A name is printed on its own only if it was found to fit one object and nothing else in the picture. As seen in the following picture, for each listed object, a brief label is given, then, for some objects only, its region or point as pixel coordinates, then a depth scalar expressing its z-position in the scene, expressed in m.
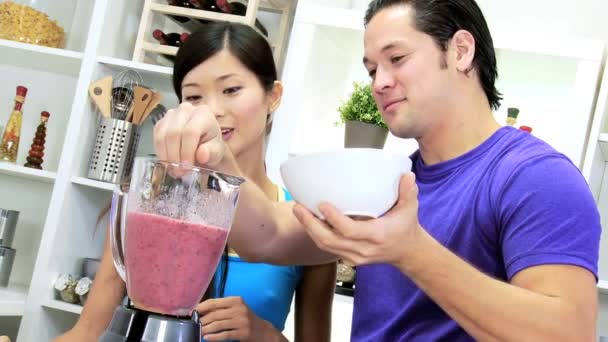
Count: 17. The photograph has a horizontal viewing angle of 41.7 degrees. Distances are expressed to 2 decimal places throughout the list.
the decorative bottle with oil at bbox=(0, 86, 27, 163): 2.58
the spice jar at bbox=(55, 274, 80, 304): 2.46
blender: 0.72
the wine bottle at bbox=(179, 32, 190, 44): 2.57
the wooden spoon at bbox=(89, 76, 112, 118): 2.49
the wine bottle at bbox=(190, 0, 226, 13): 2.52
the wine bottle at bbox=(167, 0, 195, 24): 2.59
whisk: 2.54
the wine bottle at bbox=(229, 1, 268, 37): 2.54
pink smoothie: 0.73
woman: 1.51
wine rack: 2.45
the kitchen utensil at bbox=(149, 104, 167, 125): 2.67
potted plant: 2.18
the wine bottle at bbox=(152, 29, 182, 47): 2.57
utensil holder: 2.49
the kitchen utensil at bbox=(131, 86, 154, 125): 2.53
